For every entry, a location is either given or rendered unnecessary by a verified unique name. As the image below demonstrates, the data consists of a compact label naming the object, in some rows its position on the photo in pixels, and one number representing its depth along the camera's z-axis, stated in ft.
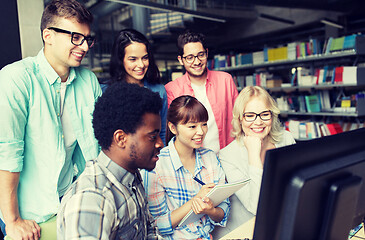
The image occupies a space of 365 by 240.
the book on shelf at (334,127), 15.42
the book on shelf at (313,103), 15.94
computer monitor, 2.06
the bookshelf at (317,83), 14.16
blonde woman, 5.38
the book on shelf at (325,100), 15.65
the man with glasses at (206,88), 6.91
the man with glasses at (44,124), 3.80
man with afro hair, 2.74
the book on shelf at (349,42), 13.97
